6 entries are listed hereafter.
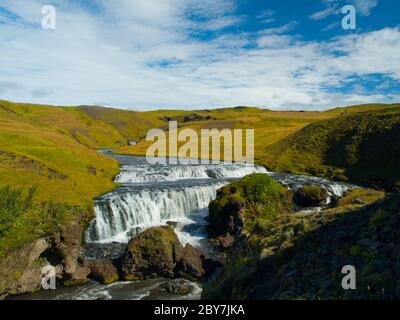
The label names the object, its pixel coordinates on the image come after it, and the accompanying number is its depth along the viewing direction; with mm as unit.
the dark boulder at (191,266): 34094
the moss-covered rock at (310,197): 56438
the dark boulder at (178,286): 31230
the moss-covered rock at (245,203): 45438
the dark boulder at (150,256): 34469
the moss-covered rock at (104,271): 33562
